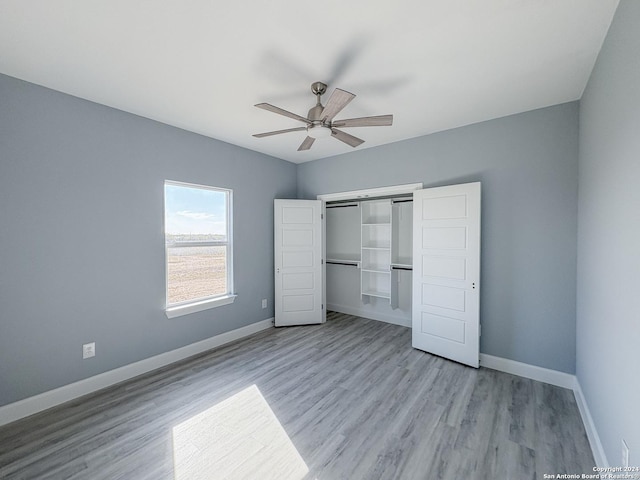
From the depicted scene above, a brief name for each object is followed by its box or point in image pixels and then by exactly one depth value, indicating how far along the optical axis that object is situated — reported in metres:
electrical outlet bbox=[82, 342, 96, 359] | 2.55
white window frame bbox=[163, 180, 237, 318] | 3.20
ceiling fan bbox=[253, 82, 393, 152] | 2.03
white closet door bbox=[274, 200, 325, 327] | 4.40
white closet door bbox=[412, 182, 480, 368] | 3.02
